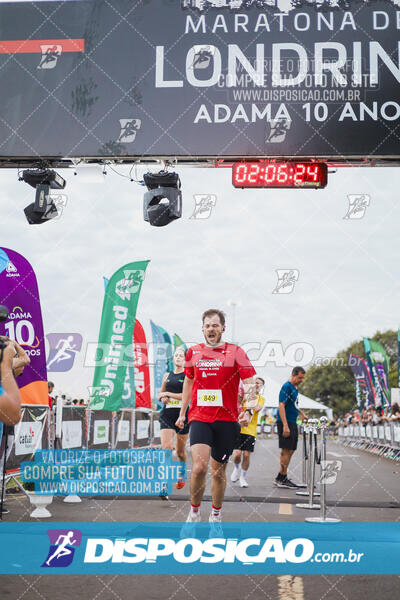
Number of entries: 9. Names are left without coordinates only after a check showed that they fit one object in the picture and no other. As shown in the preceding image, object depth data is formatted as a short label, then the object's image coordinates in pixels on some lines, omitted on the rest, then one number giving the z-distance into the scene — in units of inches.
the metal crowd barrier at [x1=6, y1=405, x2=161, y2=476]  342.0
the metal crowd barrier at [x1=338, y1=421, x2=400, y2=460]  864.9
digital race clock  398.3
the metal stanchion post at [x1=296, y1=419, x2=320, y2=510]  334.0
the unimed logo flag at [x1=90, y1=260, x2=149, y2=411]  545.0
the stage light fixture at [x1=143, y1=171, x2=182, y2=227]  409.4
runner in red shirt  245.6
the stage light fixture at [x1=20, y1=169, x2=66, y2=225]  425.4
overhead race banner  393.1
